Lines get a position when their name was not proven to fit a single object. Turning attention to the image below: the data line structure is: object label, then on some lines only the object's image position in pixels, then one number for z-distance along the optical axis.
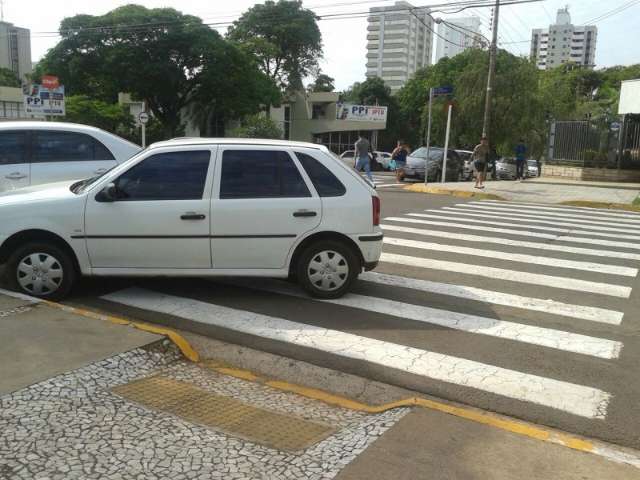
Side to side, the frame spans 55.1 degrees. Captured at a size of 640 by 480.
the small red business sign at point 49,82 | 22.92
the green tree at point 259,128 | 42.42
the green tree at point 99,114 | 35.28
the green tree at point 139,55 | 41.88
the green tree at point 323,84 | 76.12
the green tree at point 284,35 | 60.56
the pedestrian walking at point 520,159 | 26.09
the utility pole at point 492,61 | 24.00
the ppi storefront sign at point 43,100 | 22.92
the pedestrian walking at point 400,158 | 25.41
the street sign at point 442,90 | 20.52
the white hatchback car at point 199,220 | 6.20
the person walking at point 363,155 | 20.48
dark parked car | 26.14
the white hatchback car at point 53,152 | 8.37
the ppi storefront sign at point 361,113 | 61.50
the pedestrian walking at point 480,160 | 20.64
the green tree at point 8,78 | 79.44
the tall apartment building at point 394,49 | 165.62
